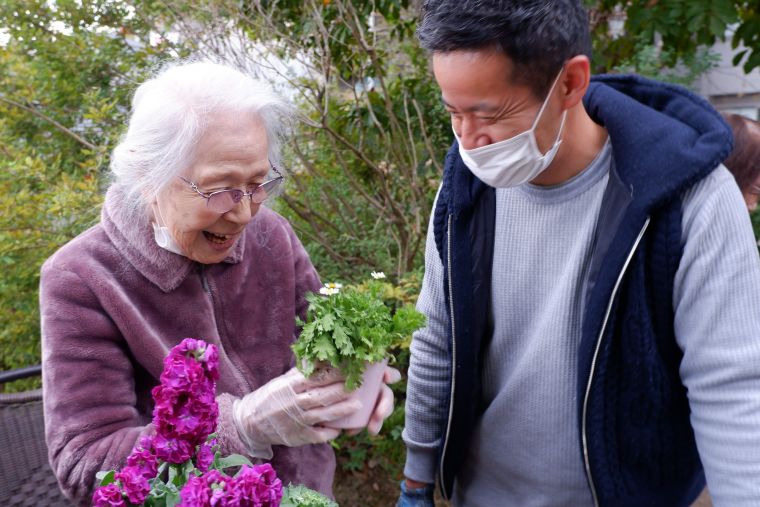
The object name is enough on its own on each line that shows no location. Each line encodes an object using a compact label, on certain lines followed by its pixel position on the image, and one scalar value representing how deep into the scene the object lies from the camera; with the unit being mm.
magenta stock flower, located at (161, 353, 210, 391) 1020
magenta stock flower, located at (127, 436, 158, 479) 1061
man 1366
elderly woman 1555
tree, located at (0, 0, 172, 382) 3223
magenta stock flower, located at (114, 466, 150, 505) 1018
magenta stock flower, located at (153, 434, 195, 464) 1045
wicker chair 1920
